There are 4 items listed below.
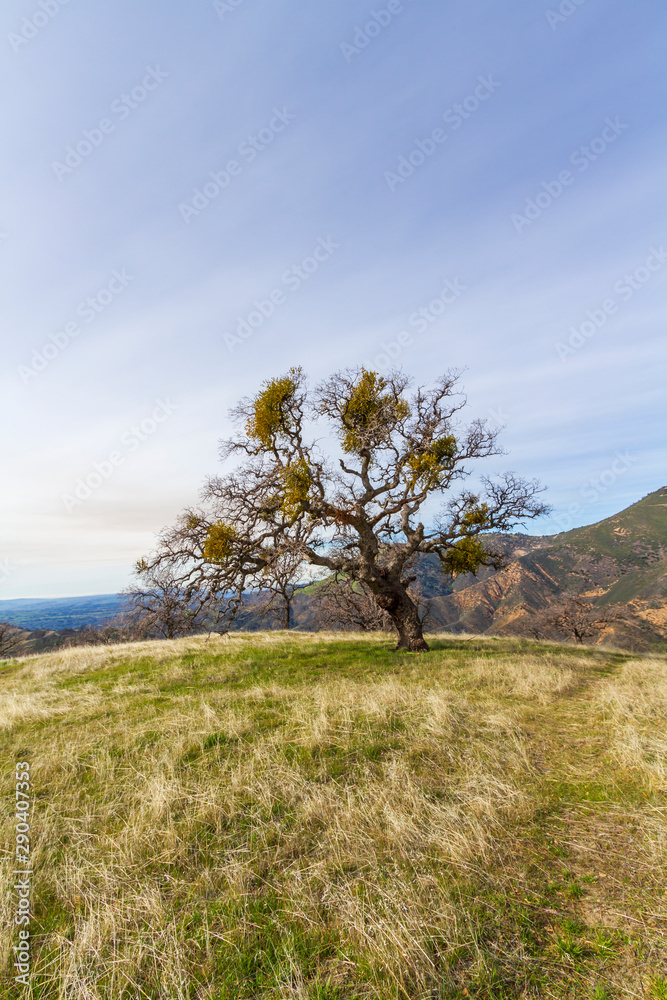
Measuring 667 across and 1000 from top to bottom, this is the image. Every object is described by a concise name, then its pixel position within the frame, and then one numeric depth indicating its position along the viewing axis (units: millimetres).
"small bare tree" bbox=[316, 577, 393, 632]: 34844
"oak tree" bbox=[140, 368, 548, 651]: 13195
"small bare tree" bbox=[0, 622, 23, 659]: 49469
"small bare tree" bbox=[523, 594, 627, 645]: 34656
